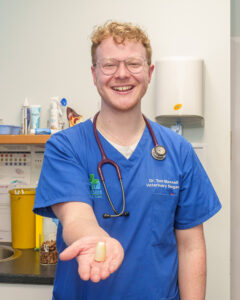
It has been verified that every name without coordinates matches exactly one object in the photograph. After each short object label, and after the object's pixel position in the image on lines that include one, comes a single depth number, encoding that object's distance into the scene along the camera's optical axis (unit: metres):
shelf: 1.84
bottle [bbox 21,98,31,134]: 2.00
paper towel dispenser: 1.77
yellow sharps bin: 2.01
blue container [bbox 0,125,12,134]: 1.92
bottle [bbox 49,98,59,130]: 1.95
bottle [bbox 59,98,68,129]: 2.02
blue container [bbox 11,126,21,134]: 1.94
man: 1.10
